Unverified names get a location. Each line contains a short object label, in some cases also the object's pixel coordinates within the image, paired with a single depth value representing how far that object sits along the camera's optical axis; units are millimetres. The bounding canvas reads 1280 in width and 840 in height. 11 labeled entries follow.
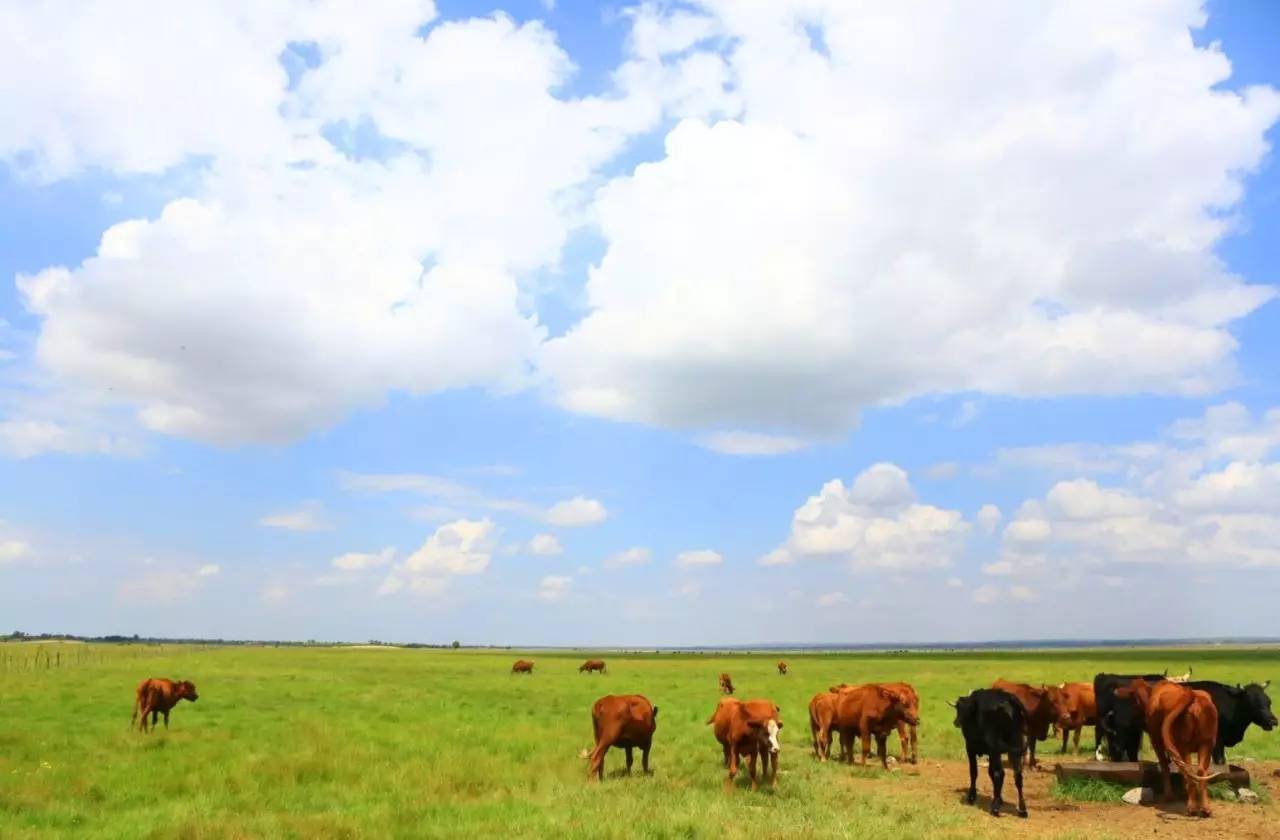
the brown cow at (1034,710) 19859
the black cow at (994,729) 15711
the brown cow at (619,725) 17984
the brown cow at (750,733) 16719
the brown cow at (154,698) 25797
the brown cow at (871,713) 20062
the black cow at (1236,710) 17750
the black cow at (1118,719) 18844
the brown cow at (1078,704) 22173
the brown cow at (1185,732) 15156
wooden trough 16516
